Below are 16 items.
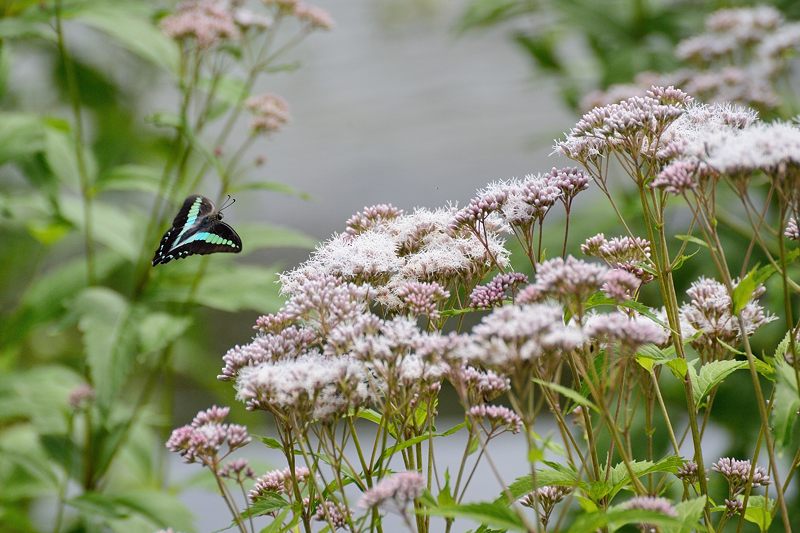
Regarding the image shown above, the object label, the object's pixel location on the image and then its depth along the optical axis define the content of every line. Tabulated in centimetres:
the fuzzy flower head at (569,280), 266
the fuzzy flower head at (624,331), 264
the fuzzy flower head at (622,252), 279
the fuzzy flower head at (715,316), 278
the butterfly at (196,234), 292
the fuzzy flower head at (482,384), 270
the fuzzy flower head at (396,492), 263
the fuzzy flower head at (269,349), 272
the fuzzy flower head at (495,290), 275
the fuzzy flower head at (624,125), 275
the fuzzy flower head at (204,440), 272
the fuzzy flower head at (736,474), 277
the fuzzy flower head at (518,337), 262
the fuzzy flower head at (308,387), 267
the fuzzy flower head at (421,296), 273
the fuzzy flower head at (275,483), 275
